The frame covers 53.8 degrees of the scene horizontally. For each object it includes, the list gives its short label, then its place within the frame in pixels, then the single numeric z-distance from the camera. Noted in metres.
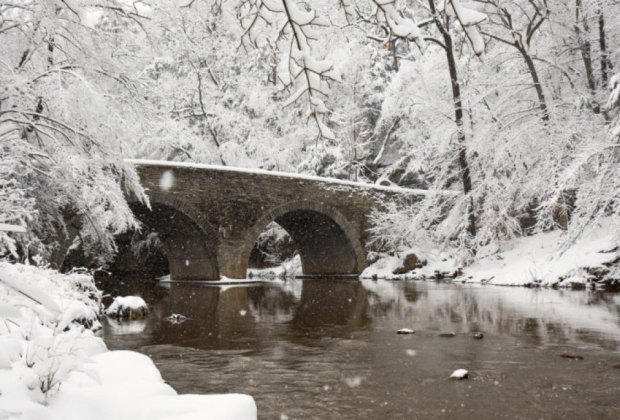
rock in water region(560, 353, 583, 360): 6.40
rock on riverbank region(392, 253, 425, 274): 21.30
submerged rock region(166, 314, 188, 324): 10.34
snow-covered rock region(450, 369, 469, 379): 5.69
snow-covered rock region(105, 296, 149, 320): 11.01
